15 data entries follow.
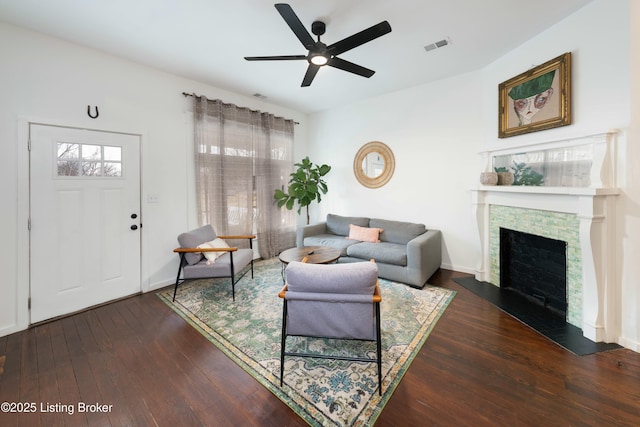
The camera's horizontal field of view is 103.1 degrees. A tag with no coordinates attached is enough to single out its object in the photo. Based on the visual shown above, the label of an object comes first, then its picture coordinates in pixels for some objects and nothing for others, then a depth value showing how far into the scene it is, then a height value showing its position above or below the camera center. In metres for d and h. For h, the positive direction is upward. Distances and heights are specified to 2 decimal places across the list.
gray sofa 3.44 -0.51
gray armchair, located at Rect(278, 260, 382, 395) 1.81 -0.63
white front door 2.70 -0.06
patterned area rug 1.67 -1.18
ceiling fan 2.02 +1.51
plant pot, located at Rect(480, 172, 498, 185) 3.33 +0.47
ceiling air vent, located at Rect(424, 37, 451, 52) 2.92 +1.99
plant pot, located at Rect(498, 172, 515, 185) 3.21 +0.46
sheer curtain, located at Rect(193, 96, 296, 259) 4.00 +0.77
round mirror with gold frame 4.73 +0.95
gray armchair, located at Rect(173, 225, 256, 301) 3.15 -0.62
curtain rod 3.73 +1.78
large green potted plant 4.82 +0.48
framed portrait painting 2.60 +1.31
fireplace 2.23 -0.16
